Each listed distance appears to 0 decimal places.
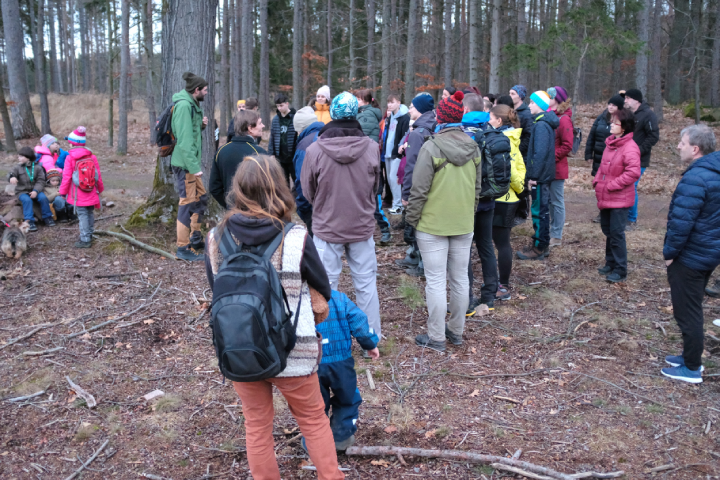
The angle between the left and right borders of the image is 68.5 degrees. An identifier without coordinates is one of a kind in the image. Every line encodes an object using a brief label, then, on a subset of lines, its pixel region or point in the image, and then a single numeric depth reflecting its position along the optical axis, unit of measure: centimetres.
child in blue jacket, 294
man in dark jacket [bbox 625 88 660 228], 821
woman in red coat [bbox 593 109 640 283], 596
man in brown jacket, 421
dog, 667
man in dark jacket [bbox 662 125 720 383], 390
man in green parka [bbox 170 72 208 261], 604
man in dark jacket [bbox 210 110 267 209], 547
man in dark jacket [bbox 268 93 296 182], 771
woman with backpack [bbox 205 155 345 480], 240
